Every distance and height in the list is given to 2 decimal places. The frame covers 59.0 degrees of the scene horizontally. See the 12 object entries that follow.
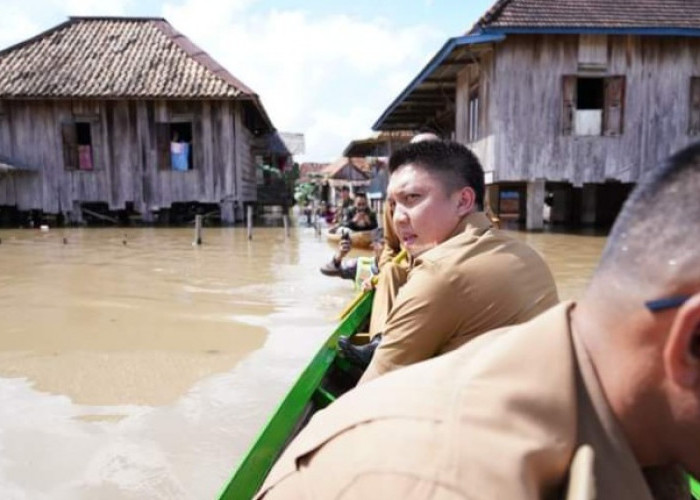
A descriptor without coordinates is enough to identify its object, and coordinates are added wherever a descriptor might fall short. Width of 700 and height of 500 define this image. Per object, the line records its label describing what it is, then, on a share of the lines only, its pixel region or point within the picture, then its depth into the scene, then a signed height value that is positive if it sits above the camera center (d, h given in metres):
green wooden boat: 2.02 -0.92
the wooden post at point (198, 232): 13.47 -0.95
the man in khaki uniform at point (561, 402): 0.72 -0.27
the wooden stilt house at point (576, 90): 13.54 +2.06
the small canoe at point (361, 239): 11.37 -0.95
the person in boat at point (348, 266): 5.77 -0.79
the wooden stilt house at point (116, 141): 18.30 +1.49
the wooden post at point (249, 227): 14.66 -0.91
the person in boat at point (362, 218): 11.75 -0.61
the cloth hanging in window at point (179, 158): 18.59 +0.95
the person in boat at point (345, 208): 16.73 -0.59
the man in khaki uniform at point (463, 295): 1.89 -0.35
